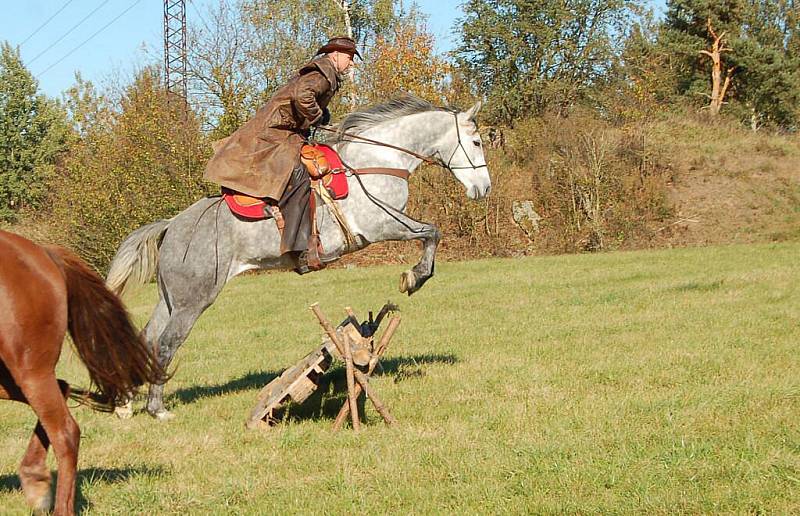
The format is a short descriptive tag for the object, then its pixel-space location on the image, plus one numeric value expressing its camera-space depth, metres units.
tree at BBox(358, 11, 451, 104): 33.72
